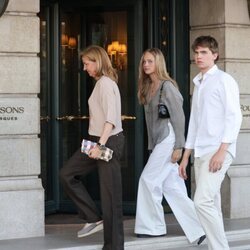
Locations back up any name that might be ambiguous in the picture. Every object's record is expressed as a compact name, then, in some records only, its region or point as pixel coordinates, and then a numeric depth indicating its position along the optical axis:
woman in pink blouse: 9.48
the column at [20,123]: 10.45
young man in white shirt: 8.64
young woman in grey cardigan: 10.41
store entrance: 12.61
